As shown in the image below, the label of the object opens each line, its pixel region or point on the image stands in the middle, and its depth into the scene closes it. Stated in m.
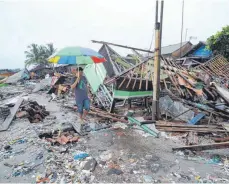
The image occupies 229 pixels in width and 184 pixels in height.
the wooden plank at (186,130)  4.69
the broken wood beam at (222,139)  4.11
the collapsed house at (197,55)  17.14
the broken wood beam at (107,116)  5.74
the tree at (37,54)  32.56
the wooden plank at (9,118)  5.36
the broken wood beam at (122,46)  5.95
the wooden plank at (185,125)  4.88
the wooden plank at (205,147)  3.47
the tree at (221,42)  15.91
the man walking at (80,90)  4.84
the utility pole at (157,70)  5.18
